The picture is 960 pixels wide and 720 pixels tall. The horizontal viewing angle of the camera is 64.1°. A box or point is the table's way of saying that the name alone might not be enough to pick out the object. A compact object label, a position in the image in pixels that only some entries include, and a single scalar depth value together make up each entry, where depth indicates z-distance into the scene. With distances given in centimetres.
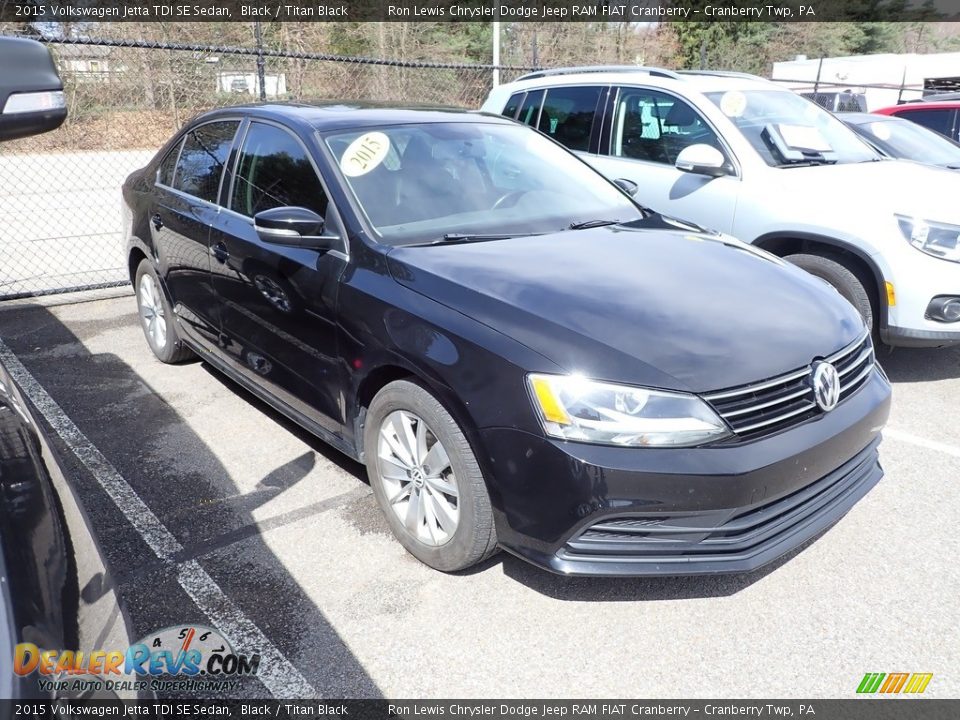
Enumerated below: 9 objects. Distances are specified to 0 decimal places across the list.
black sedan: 235
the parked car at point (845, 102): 1466
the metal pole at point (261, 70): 754
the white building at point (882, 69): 2669
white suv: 445
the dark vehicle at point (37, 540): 121
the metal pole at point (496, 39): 1303
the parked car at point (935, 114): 981
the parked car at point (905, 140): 759
